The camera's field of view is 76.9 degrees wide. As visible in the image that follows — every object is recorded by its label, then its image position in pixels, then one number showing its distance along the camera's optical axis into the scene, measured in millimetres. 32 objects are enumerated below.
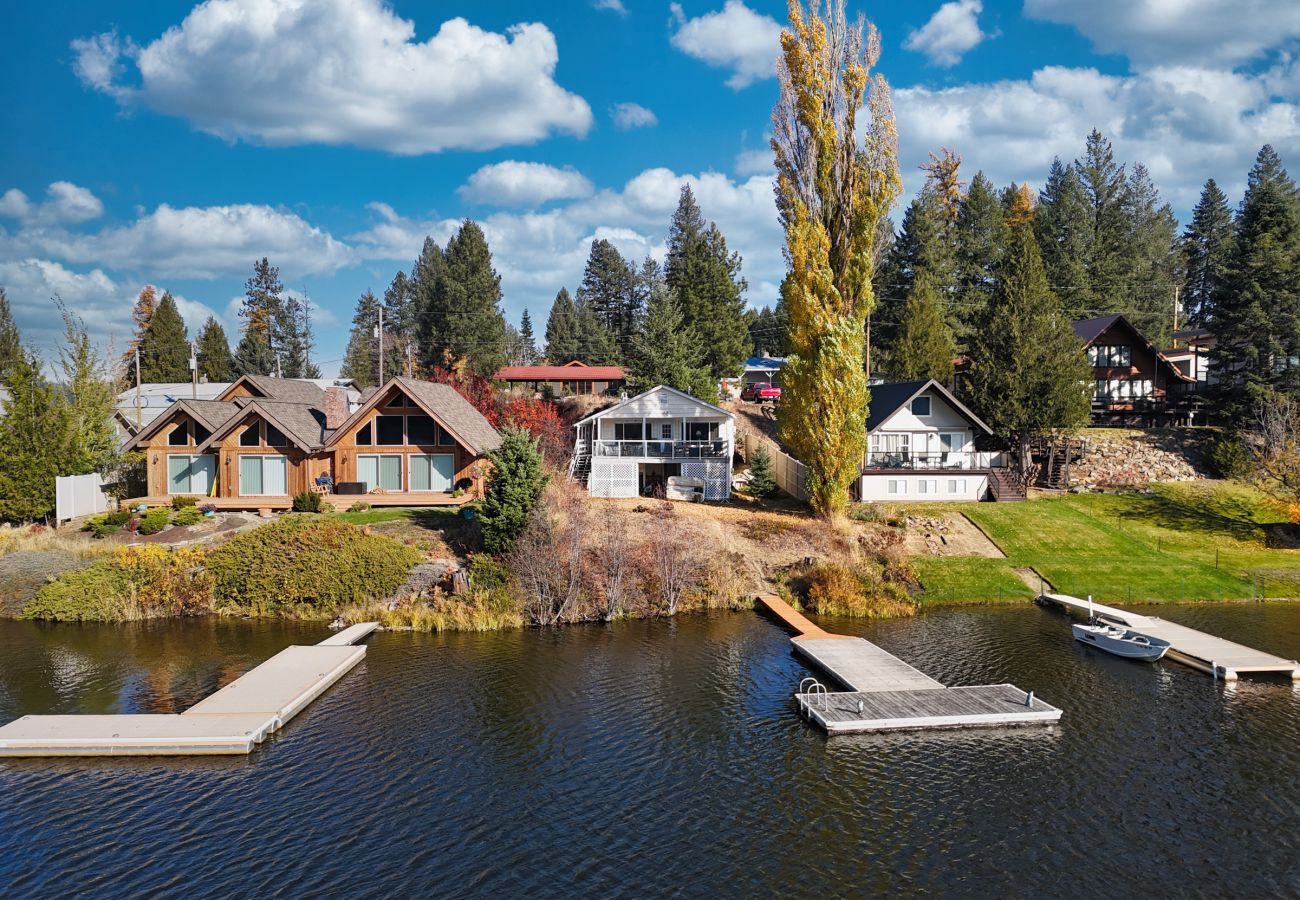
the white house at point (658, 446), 46875
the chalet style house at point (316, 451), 43375
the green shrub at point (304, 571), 32594
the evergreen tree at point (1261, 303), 51875
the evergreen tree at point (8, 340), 79275
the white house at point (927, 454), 46688
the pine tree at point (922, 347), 58750
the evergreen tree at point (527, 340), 144125
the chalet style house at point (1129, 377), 61031
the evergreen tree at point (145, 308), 102062
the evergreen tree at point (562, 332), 105562
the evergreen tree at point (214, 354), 96062
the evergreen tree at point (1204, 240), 89125
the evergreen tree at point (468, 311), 73500
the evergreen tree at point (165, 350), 89875
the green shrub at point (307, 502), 40844
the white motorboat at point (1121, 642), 27094
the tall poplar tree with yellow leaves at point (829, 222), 39688
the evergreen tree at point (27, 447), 39375
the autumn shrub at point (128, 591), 32156
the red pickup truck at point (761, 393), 72375
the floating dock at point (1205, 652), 25500
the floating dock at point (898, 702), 21688
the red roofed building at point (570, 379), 80875
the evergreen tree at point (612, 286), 98000
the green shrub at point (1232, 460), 50312
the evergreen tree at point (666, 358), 61250
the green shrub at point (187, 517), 38750
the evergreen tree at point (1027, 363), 49469
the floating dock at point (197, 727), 19688
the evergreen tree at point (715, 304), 69000
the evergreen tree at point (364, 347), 107625
